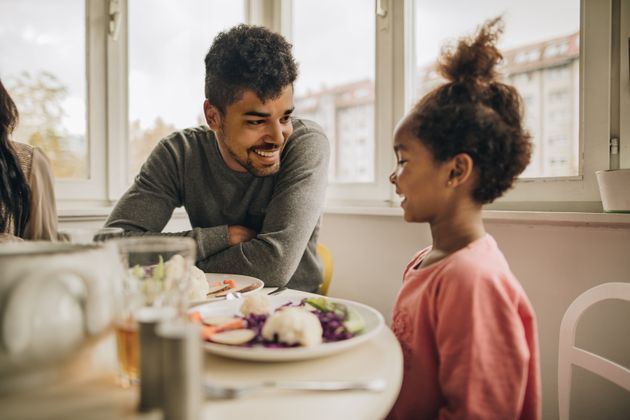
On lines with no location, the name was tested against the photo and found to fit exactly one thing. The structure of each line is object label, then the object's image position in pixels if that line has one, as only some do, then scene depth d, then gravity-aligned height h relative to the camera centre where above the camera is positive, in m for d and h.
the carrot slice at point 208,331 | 0.67 -0.21
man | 1.45 +0.13
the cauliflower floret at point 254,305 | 0.80 -0.19
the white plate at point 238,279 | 1.10 -0.21
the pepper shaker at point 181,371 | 0.39 -0.15
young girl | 0.75 -0.12
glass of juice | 0.54 -0.10
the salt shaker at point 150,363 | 0.43 -0.16
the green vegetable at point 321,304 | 0.82 -0.19
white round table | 0.47 -0.23
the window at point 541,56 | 1.55 +0.59
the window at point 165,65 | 2.42 +0.86
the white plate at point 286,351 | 0.58 -0.20
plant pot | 1.21 +0.05
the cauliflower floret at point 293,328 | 0.64 -0.19
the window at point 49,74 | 2.04 +0.66
